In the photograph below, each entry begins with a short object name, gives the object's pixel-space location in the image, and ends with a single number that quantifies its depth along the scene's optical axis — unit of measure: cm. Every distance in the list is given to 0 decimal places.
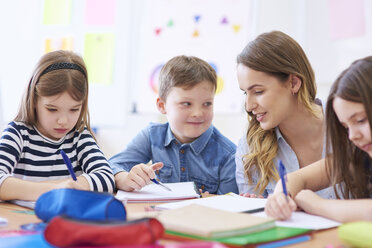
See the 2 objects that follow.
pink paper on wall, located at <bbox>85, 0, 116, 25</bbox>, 297
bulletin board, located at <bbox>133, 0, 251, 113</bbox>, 297
